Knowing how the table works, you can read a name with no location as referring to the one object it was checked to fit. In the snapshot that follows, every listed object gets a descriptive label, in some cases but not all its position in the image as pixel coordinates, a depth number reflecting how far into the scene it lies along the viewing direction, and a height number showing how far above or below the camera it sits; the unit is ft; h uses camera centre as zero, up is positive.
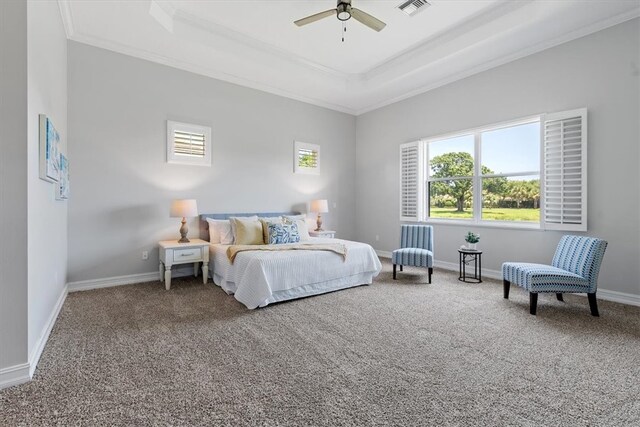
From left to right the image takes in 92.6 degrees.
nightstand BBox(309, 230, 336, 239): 19.13 -1.45
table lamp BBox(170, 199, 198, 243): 13.98 +0.05
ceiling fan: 10.47 +6.83
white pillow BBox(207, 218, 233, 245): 15.14 -1.08
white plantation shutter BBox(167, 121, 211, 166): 15.21 +3.42
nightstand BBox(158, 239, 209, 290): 13.25 -2.02
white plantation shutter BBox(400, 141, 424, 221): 18.94 +1.89
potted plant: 14.71 -1.36
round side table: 14.71 -2.77
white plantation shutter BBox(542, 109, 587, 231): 12.50 +1.75
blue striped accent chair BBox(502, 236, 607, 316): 10.14 -2.15
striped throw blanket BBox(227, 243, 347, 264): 12.67 -1.60
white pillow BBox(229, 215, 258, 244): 15.03 -0.78
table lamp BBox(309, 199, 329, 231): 19.44 +0.30
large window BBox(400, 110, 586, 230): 12.85 +1.90
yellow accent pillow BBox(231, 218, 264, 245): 14.51 -1.08
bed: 11.00 -2.49
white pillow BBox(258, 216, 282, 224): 15.83 -0.45
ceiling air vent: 11.83 +8.10
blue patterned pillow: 14.65 -1.13
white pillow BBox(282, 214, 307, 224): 16.23 -0.40
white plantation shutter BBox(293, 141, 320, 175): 19.84 +3.53
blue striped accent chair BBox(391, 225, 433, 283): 14.89 -1.94
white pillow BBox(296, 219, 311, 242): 16.60 -1.05
